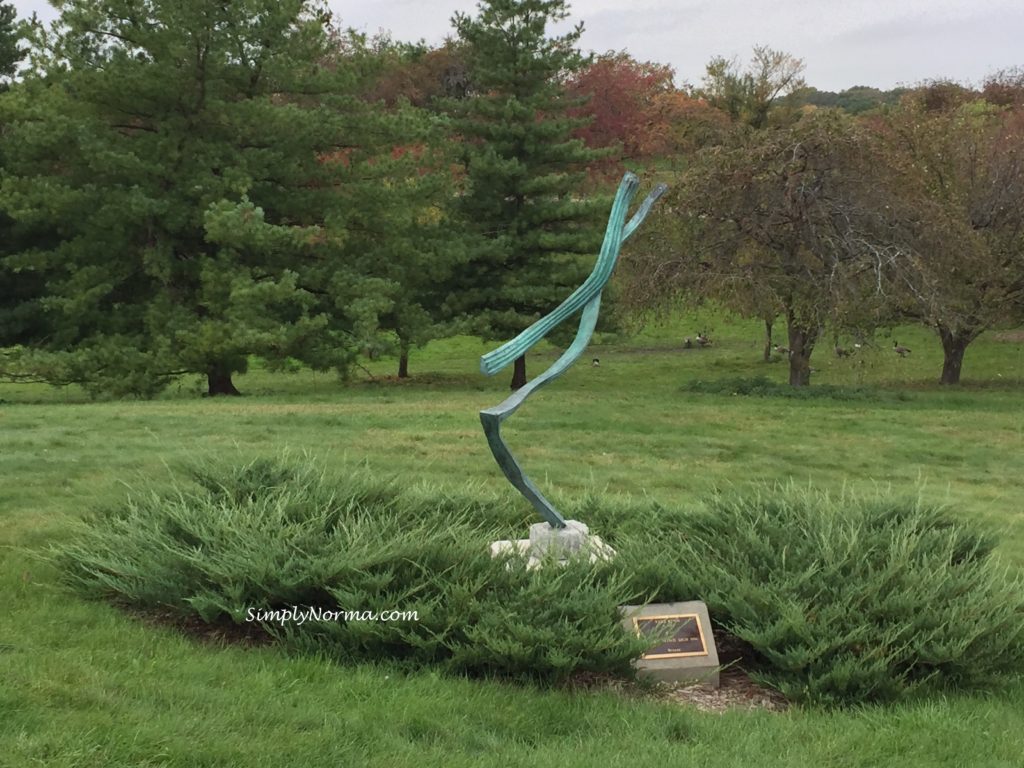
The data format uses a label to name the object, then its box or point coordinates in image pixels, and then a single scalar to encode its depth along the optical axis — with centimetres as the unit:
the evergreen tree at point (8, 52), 1986
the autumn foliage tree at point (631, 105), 3244
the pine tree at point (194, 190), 1442
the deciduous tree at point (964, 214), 1570
